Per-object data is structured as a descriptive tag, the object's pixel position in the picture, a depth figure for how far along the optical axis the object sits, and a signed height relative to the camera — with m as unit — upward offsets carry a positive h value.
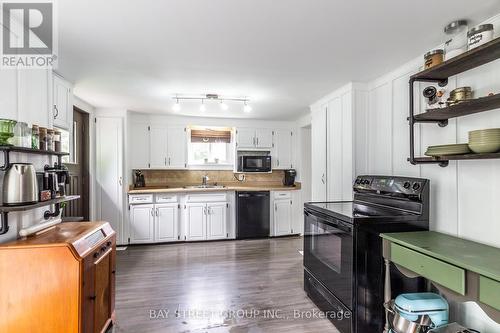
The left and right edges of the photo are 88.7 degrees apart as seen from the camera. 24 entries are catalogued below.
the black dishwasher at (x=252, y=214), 4.57 -0.87
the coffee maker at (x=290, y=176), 4.99 -0.21
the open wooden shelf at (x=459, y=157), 1.44 +0.05
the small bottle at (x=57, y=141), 1.95 +0.20
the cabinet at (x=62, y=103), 2.45 +0.65
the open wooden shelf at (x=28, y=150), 1.40 +0.10
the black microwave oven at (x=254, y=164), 4.83 +0.04
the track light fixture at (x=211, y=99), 3.29 +0.90
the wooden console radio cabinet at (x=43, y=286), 1.40 -0.66
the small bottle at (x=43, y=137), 1.77 +0.21
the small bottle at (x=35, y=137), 1.67 +0.20
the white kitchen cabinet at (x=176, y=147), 4.59 +0.35
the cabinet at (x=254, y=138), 4.87 +0.54
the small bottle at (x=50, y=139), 1.84 +0.20
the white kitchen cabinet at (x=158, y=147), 4.50 +0.35
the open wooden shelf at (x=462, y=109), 1.45 +0.36
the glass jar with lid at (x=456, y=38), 1.65 +0.90
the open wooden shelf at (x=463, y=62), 1.41 +0.65
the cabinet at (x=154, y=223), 4.19 -0.94
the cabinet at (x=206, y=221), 4.37 -0.95
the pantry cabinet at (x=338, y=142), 2.78 +0.29
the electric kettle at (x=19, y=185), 1.45 -0.10
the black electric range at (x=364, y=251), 1.85 -0.66
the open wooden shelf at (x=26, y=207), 1.38 -0.23
